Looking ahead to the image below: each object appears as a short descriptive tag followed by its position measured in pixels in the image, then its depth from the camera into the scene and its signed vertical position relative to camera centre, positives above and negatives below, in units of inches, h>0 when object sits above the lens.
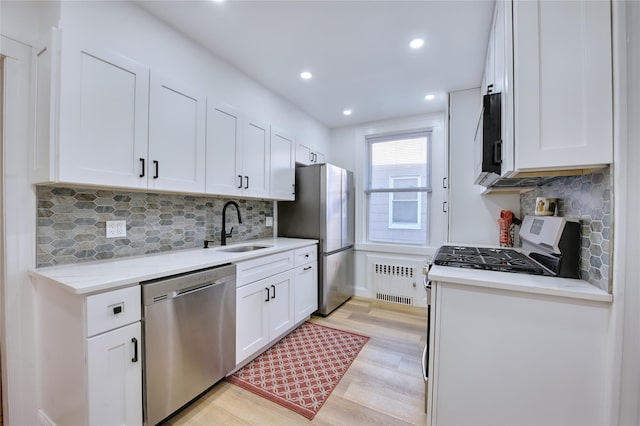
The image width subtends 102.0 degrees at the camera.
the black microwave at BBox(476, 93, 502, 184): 59.1 +18.8
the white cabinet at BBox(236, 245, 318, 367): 78.9 -31.3
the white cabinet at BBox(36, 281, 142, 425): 46.5 -28.1
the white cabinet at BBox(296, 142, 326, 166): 130.6 +31.0
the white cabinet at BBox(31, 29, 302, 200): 52.1 +20.9
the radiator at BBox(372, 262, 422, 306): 137.7 -38.0
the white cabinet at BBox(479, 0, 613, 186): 42.7 +22.2
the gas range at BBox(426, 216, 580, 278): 52.1 -10.8
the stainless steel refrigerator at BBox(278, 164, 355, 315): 121.5 -4.2
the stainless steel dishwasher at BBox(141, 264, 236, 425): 54.7 -30.0
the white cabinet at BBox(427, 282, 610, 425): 44.3 -27.1
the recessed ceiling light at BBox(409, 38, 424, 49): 81.0 +54.1
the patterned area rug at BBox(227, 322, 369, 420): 69.4 -49.4
